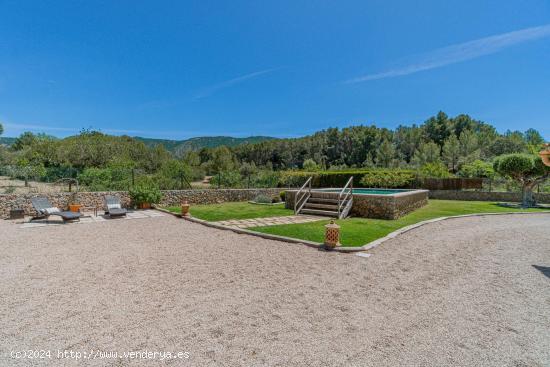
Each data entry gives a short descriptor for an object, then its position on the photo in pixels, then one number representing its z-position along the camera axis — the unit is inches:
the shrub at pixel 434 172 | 883.3
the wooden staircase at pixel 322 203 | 432.8
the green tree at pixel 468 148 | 1404.8
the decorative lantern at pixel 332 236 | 239.9
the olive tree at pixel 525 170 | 577.9
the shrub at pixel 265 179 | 769.4
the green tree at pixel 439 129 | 1891.0
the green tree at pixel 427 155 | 1536.7
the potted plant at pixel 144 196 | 517.7
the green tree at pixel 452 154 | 1485.0
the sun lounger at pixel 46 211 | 376.2
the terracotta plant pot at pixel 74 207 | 435.7
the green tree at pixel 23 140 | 2122.8
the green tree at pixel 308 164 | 1659.1
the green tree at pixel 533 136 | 1806.1
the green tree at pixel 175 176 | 607.5
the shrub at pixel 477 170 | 976.3
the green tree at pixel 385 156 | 1689.2
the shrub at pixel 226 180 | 689.6
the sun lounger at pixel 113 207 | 419.3
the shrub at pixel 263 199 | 625.0
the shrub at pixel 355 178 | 839.1
